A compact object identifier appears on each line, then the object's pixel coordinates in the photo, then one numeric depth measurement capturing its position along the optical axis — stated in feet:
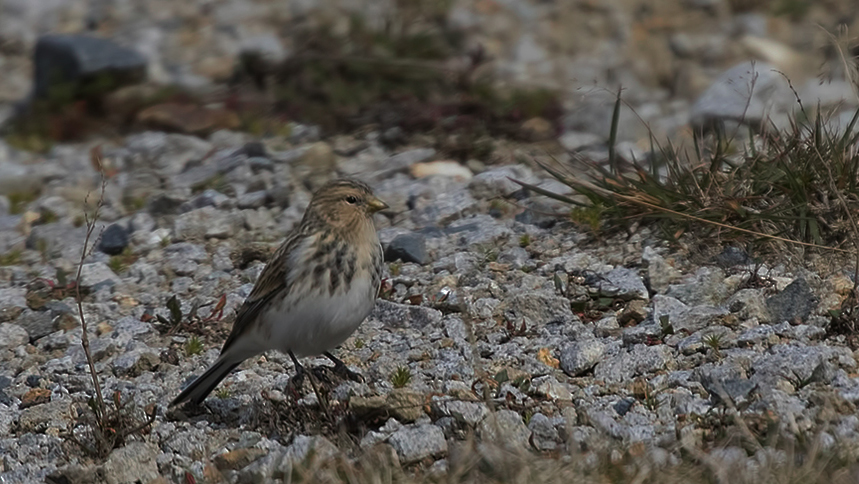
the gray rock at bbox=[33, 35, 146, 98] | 69.56
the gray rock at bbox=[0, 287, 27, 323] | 45.11
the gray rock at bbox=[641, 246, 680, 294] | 41.47
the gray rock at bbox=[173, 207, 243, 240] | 51.11
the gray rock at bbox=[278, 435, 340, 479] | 29.68
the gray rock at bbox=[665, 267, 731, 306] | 40.19
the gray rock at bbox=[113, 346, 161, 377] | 39.81
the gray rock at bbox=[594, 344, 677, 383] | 36.11
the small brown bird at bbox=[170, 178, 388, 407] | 35.99
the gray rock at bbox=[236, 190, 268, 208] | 53.57
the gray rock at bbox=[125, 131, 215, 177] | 60.80
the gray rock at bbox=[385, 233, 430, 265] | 46.32
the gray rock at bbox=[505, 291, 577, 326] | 40.63
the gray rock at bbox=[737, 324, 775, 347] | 36.78
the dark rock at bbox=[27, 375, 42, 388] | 39.55
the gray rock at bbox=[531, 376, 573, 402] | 34.91
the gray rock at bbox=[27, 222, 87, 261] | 51.52
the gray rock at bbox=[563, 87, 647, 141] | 61.26
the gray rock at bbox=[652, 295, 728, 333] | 38.70
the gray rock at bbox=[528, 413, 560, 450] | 31.73
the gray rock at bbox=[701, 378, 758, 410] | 32.65
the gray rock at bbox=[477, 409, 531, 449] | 30.99
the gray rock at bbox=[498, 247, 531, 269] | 44.80
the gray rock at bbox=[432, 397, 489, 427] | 32.58
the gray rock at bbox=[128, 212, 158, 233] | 52.19
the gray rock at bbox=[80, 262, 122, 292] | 47.26
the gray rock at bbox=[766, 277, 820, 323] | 38.27
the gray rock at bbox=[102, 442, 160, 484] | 32.50
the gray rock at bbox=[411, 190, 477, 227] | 50.19
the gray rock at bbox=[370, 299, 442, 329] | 41.34
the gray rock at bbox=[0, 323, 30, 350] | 42.52
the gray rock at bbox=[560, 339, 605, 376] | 36.88
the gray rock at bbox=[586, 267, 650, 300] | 41.11
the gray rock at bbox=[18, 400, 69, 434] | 36.40
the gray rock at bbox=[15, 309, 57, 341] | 43.50
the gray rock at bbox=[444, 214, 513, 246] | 47.11
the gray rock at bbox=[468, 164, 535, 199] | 52.08
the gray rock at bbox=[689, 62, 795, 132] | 58.49
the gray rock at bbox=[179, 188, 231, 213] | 53.93
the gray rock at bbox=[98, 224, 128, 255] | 51.01
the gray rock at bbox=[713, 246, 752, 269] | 41.76
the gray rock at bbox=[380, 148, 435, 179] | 56.49
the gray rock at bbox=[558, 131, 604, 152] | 59.41
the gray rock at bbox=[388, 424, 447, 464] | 31.35
